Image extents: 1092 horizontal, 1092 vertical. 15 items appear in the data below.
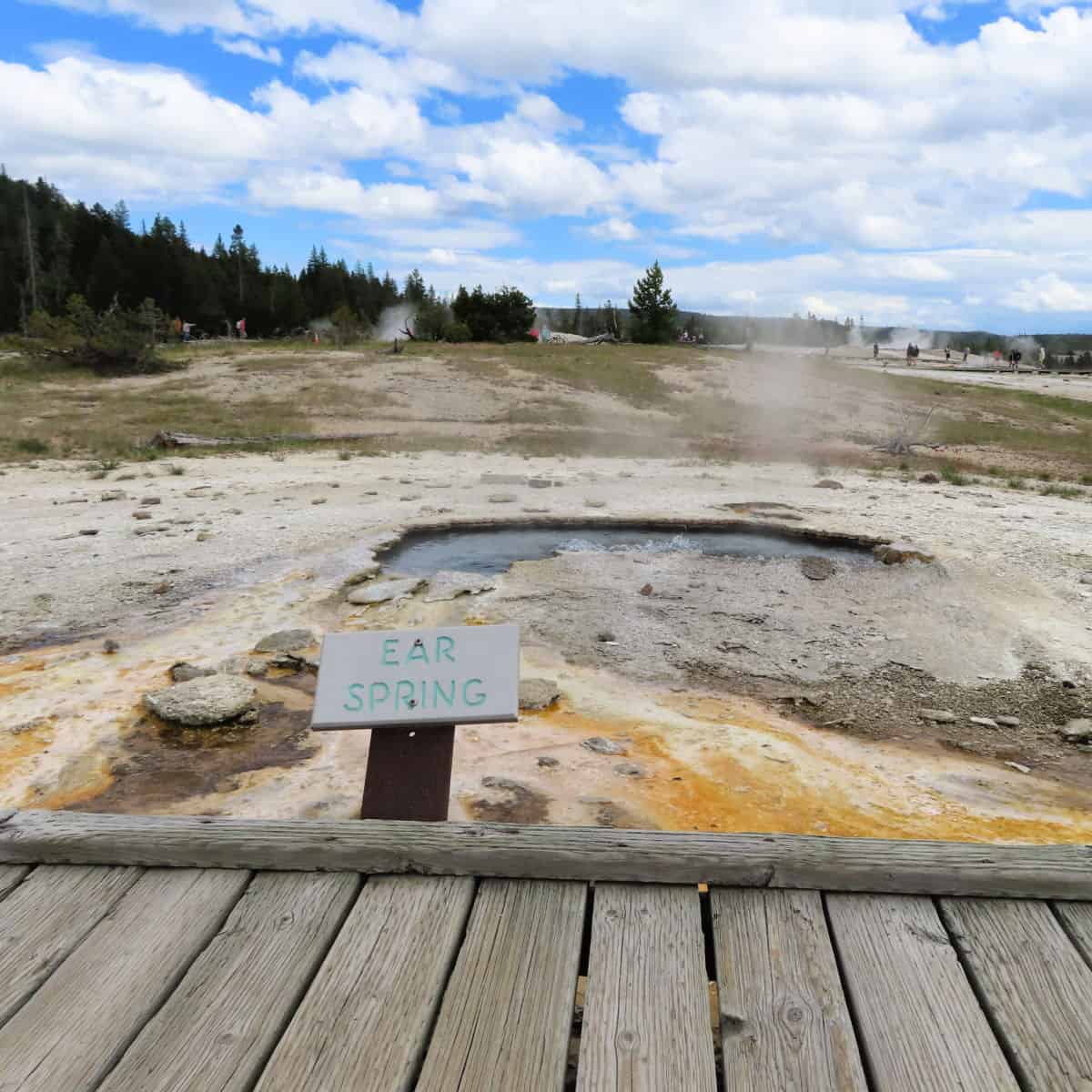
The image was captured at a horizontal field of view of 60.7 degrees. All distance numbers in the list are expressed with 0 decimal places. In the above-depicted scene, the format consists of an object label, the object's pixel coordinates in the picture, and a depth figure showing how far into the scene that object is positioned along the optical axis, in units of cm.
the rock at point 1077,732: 355
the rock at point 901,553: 584
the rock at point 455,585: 497
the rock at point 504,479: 858
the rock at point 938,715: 372
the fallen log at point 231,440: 1092
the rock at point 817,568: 559
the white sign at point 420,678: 191
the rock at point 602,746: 331
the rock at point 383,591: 490
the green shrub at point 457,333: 3066
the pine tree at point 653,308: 3838
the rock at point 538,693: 367
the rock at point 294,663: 404
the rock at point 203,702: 348
